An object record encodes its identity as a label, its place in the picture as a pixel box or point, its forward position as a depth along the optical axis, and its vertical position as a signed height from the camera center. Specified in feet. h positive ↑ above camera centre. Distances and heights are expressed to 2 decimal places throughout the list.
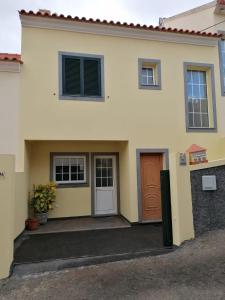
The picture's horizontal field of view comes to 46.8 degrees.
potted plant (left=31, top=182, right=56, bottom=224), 28.84 -1.98
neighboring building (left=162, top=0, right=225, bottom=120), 33.65 +21.79
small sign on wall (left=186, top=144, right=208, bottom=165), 26.61 +2.37
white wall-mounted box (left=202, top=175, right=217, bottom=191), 20.53 -0.35
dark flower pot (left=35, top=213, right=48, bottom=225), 29.43 -4.00
